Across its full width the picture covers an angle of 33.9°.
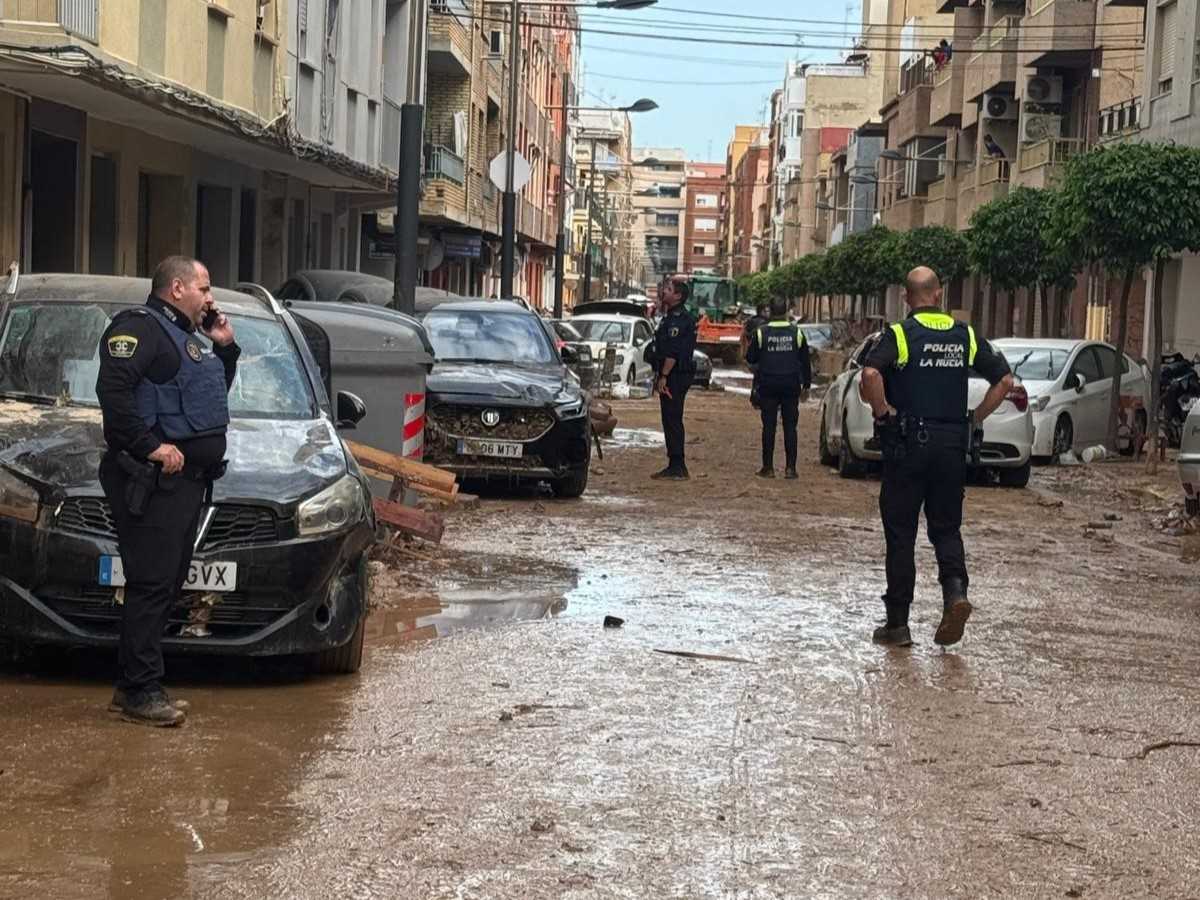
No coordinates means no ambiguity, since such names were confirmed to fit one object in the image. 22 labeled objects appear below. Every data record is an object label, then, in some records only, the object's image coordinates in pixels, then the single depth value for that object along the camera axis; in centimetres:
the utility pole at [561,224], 5866
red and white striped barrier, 1374
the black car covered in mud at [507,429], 1598
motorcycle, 2538
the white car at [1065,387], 2258
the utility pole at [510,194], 3572
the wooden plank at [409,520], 1169
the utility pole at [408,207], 1914
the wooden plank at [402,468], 1236
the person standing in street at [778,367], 1911
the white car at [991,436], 1934
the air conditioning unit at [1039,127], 4909
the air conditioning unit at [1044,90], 4922
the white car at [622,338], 3928
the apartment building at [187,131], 1639
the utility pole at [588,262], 8443
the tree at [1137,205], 2311
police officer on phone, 691
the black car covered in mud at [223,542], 748
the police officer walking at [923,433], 948
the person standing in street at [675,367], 1864
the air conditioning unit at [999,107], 5319
